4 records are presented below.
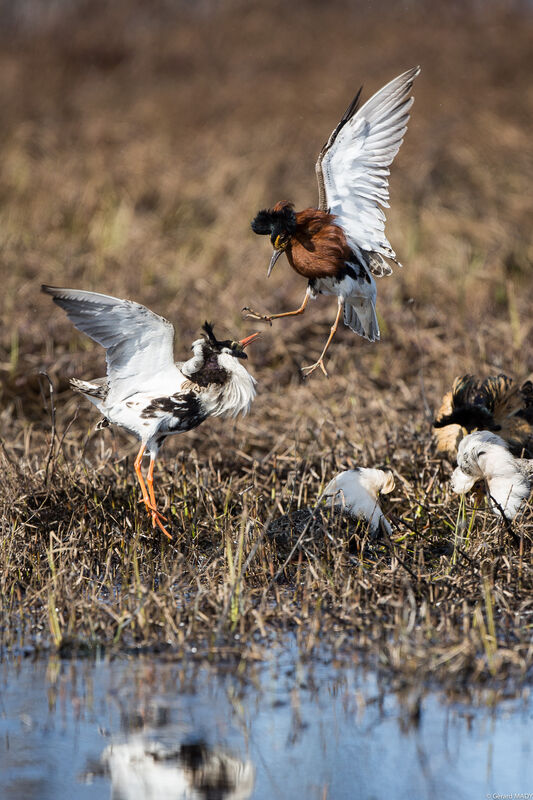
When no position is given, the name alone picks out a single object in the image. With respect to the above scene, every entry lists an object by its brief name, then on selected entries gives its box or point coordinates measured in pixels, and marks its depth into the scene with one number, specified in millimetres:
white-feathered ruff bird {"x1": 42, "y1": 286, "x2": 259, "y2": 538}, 8898
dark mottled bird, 10141
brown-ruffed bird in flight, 8984
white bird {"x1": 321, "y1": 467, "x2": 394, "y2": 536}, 9258
